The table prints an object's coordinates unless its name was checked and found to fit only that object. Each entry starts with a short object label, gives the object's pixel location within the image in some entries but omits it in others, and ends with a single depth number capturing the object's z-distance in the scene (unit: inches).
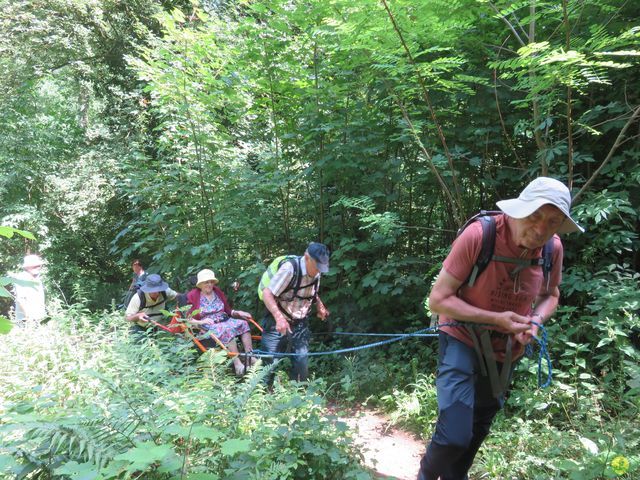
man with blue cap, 169.6
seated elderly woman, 204.7
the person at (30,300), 234.5
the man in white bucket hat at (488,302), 85.7
